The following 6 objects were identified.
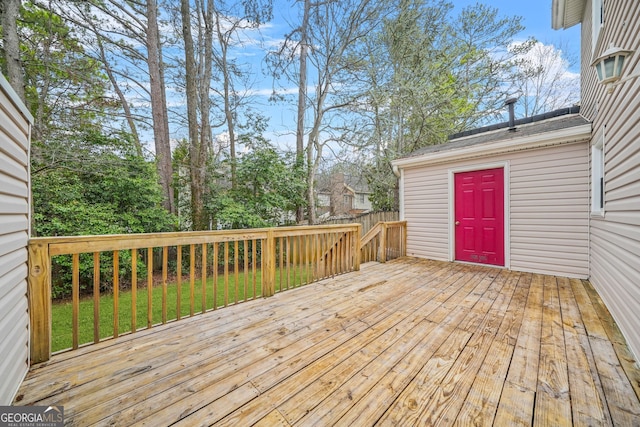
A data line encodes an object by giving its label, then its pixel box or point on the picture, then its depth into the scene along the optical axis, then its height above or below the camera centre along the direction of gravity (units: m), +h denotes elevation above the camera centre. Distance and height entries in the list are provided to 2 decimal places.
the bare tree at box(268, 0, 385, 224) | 7.59 +4.63
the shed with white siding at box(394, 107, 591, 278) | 3.93 +0.19
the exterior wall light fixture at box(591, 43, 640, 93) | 1.84 +1.08
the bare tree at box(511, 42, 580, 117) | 8.93 +4.81
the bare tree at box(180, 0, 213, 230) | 6.46 +2.84
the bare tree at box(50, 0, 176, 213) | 5.84 +4.02
